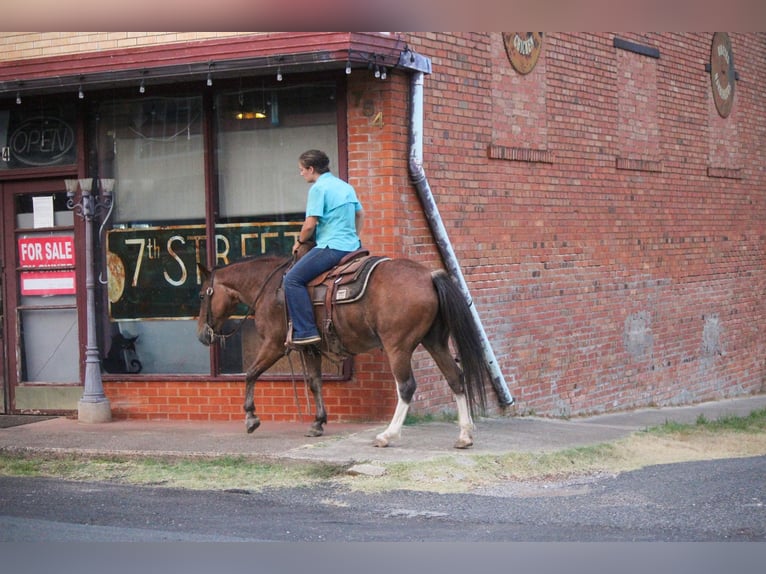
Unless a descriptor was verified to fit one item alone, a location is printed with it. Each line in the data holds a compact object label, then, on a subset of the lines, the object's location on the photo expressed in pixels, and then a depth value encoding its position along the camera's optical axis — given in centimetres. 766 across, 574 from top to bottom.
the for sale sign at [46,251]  1226
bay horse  920
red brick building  1083
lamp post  1136
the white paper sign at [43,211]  1229
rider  959
